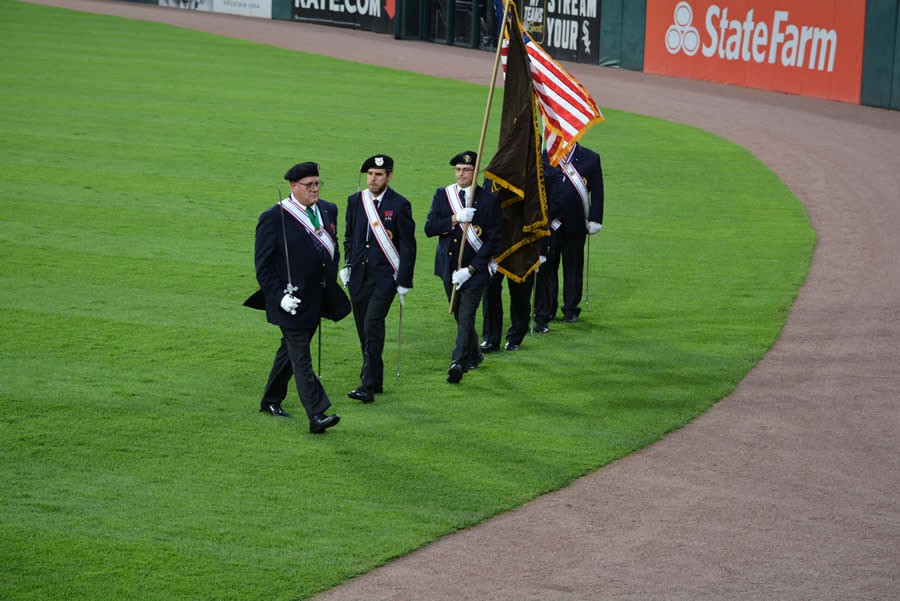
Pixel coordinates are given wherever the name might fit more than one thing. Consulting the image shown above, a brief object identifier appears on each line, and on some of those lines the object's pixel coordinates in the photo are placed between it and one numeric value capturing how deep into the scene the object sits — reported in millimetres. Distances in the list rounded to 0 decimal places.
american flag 21469
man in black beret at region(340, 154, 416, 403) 18891
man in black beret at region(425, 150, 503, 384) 19859
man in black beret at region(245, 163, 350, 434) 17047
